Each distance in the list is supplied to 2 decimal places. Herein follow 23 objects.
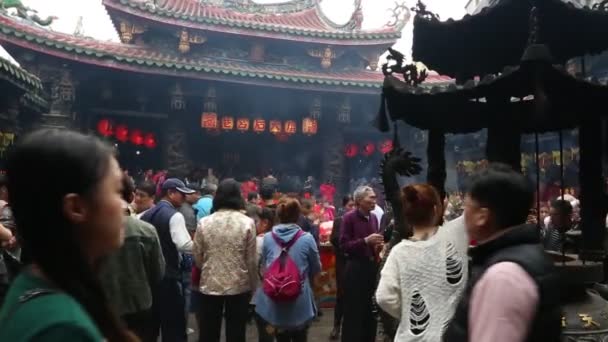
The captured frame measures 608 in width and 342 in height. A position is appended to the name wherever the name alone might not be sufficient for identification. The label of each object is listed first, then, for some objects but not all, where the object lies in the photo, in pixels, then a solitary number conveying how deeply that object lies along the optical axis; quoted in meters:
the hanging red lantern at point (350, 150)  14.98
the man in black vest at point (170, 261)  5.07
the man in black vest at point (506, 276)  1.81
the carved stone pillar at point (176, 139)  12.61
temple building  11.75
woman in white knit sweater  2.85
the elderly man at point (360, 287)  5.38
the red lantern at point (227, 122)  13.55
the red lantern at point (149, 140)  13.35
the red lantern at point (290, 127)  14.00
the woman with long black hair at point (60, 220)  1.10
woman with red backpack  4.75
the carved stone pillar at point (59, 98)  11.29
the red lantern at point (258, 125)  13.79
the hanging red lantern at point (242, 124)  13.68
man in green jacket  3.94
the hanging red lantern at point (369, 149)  15.15
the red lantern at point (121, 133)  13.09
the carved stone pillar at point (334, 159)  14.11
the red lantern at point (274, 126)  13.94
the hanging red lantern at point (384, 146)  15.19
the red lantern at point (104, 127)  12.87
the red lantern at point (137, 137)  13.19
